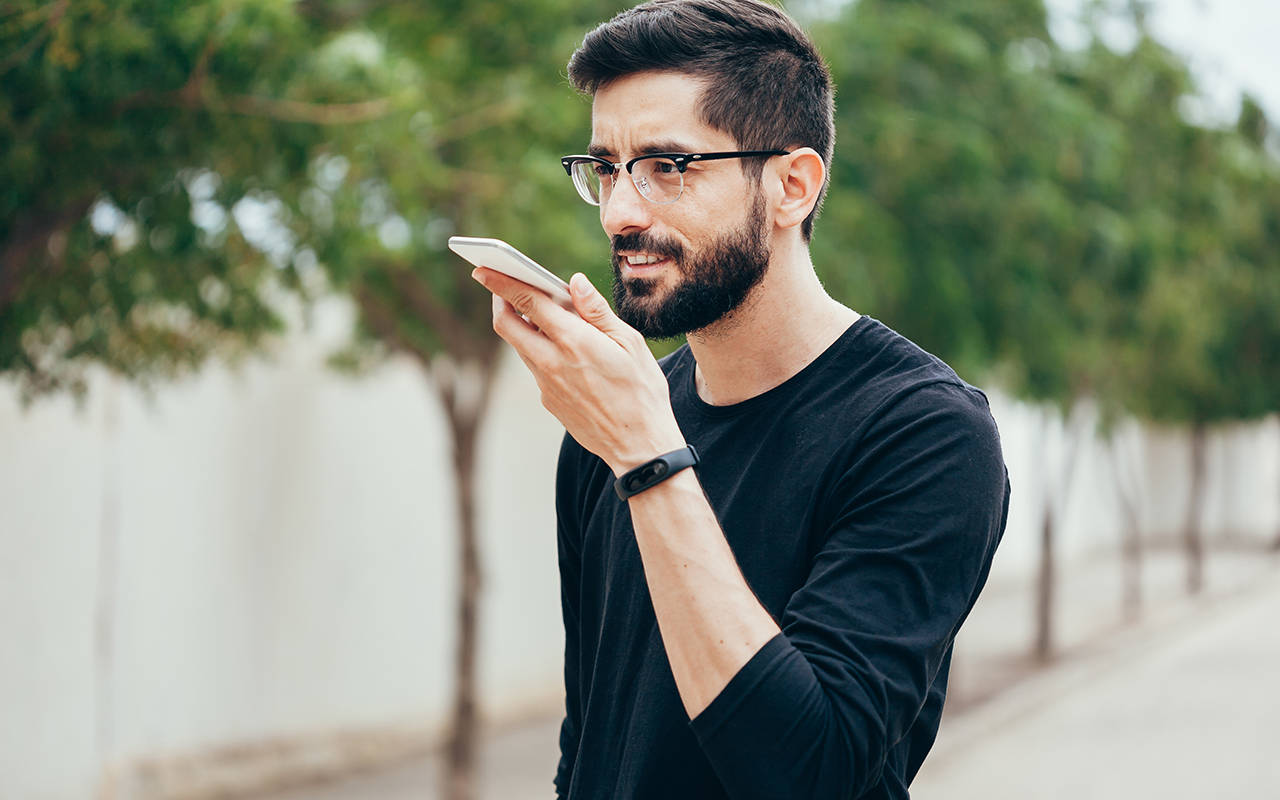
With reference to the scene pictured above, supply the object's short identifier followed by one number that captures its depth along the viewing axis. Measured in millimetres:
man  1362
